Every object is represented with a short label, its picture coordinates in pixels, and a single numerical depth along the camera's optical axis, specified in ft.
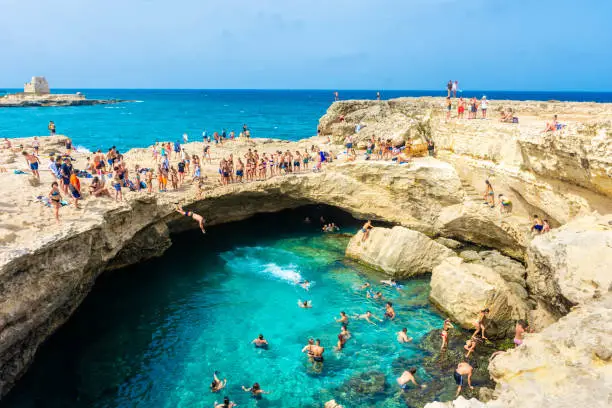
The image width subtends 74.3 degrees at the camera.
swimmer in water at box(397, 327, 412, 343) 50.88
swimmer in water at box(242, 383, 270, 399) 42.34
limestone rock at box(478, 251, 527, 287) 61.62
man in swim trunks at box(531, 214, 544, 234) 60.34
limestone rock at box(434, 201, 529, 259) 66.08
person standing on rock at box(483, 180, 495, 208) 69.06
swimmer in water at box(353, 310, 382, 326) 55.36
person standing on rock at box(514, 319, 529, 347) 48.27
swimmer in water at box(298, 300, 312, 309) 58.59
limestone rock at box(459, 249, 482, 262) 67.56
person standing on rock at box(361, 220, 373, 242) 72.23
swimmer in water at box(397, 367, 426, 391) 43.29
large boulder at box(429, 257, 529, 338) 51.72
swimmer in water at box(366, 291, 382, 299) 60.13
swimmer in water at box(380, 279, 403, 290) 63.25
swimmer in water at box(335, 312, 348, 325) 53.83
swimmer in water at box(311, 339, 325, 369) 47.01
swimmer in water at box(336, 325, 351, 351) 49.52
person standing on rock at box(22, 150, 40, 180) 60.09
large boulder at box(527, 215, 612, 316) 40.19
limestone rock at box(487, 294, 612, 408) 24.41
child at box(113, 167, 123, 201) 54.34
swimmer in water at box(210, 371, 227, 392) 42.98
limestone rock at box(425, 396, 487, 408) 24.93
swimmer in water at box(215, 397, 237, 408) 39.68
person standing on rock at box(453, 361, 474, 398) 42.52
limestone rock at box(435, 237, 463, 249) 73.05
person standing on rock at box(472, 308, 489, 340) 50.44
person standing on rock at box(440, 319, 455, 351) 49.06
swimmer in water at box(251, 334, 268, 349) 49.78
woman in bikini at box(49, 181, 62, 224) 43.86
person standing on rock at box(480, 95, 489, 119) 84.76
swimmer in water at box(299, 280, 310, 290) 63.21
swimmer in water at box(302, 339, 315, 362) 47.85
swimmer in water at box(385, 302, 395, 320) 55.52
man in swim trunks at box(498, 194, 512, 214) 67.72
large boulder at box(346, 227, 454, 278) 66.03
